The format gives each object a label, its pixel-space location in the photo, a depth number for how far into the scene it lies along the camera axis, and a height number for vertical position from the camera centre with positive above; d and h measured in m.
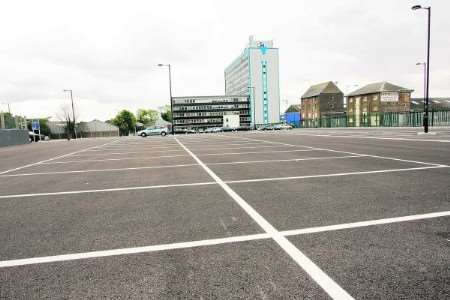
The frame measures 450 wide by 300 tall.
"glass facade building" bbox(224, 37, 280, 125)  133.18 +18.86
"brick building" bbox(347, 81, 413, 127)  66.54 +3.97
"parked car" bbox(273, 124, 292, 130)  71.69 -1.47
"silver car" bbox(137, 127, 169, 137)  49.56 -0.86
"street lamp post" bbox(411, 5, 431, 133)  23.49 +2.71
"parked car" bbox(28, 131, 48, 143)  62.50 -1.19
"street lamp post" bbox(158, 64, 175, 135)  50.29 +7.55
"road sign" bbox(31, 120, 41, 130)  53.44 +1.27
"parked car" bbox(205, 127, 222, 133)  76.97 -1.63
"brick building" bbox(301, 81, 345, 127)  90.75 +5.18
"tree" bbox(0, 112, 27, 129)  37.75 +1.42
